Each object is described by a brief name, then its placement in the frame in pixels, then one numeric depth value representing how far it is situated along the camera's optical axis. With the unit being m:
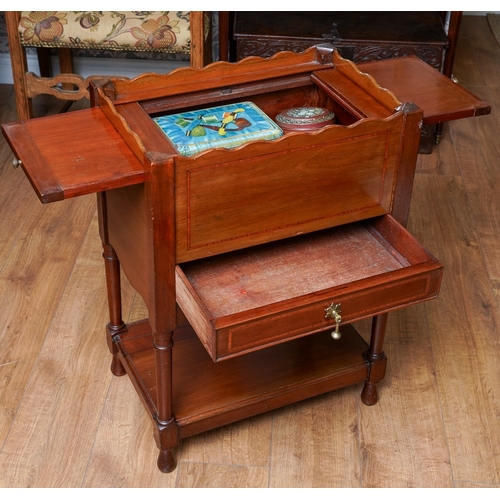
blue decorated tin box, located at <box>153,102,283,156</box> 1.72
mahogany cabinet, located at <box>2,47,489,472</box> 1.59
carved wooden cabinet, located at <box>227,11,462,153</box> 3.10
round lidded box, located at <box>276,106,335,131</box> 1.82
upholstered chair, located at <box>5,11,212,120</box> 2.98
